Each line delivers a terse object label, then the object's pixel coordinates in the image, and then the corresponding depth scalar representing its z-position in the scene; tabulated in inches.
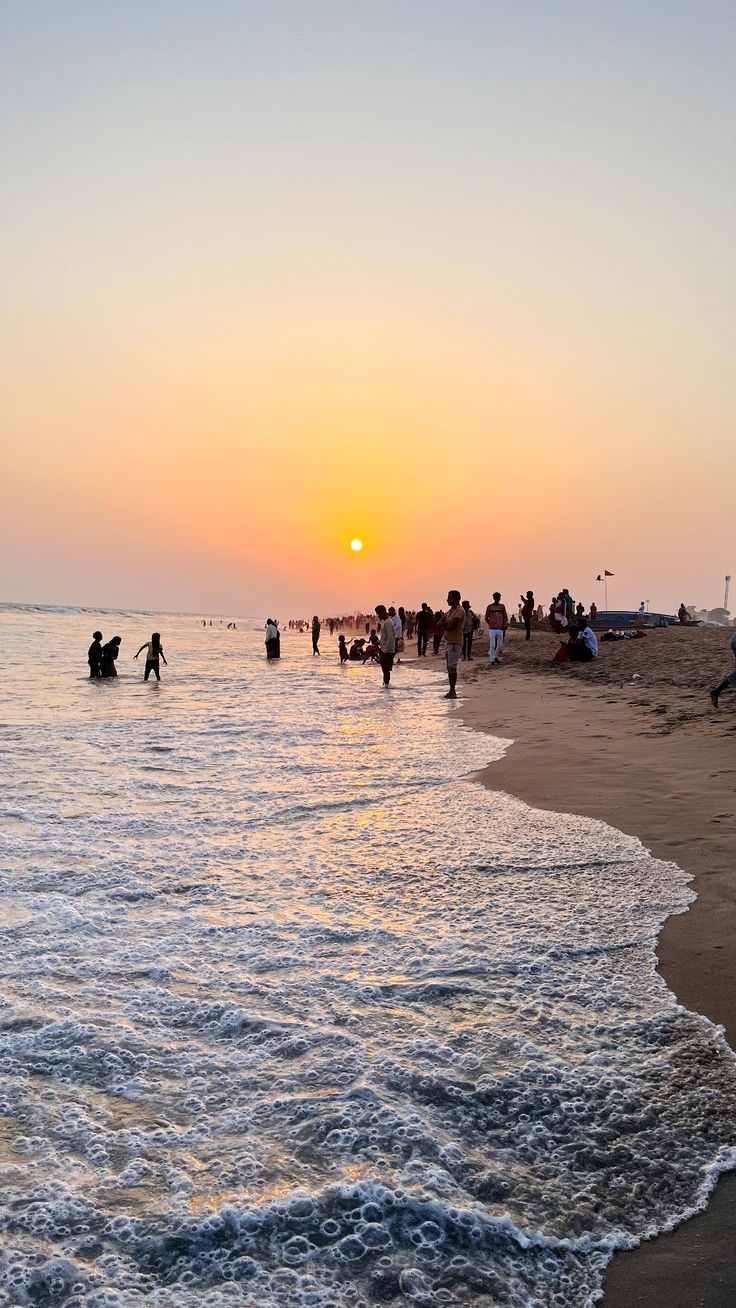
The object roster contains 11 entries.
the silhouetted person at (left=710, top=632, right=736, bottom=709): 462.9
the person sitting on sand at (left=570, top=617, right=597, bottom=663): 903.7
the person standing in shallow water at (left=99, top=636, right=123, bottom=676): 964.6
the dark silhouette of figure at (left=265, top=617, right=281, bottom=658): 1418.6
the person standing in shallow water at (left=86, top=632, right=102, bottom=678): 937.3
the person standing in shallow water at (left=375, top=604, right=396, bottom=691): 848.9
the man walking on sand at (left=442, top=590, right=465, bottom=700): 684.1
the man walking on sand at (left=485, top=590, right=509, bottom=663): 919.7
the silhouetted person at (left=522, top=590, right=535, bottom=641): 1283.2
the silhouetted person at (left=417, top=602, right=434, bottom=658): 1386.6
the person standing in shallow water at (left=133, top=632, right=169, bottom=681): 953.5
